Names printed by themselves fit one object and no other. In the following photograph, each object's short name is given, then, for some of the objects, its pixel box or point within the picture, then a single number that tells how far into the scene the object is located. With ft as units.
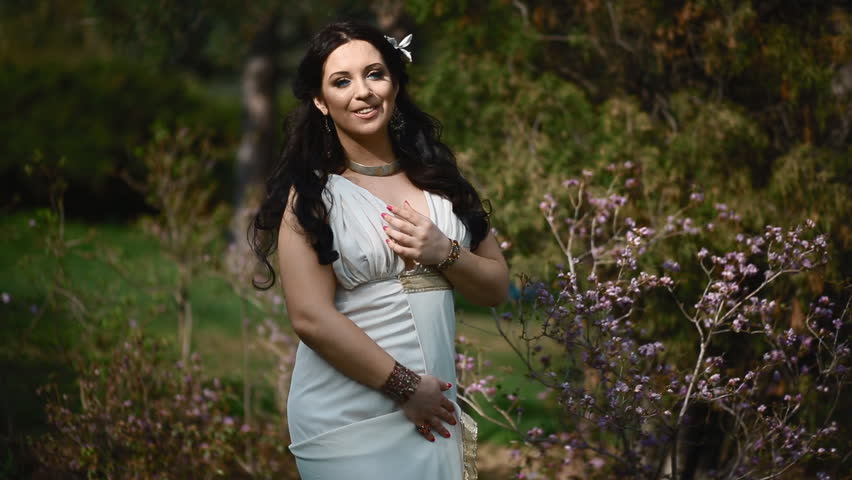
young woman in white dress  8.47
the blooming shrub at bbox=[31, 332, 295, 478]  14.19
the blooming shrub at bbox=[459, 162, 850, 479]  11.45
